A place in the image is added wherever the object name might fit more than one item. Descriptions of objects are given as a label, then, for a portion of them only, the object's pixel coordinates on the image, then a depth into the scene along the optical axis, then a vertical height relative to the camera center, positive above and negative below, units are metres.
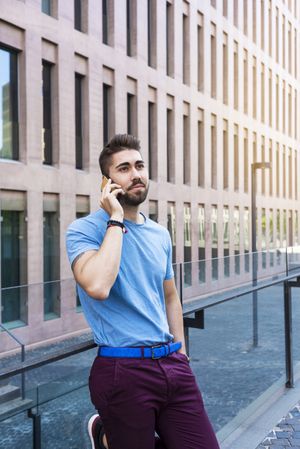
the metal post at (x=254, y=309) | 6.22 -0.92
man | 2.46 -0.44
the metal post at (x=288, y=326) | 6.51 -1.13
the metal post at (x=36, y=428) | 2.80 -0.98
